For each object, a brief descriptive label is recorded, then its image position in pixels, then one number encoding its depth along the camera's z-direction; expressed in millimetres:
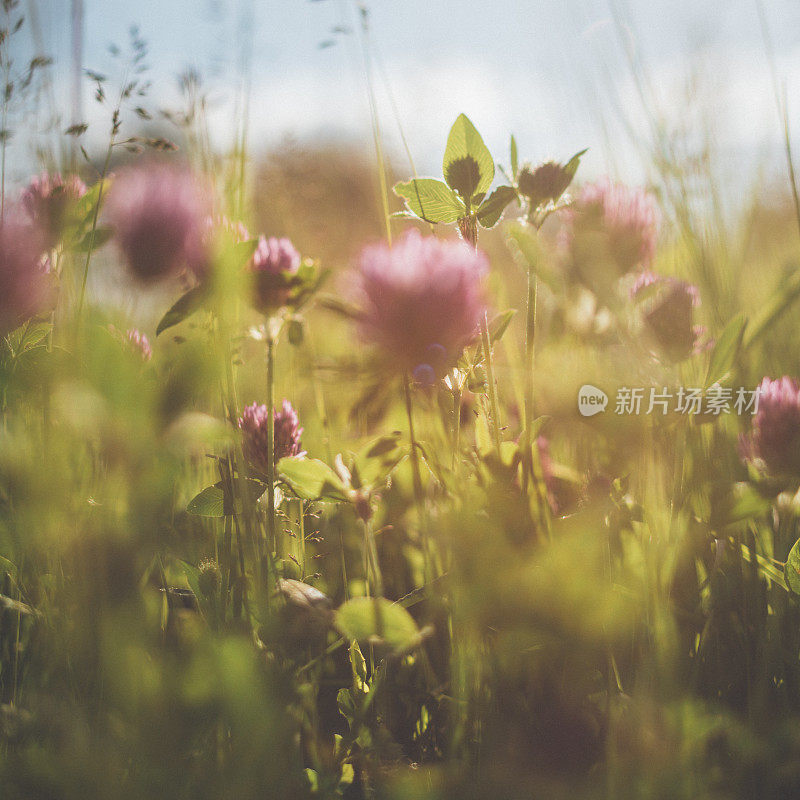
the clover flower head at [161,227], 579
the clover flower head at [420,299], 564
